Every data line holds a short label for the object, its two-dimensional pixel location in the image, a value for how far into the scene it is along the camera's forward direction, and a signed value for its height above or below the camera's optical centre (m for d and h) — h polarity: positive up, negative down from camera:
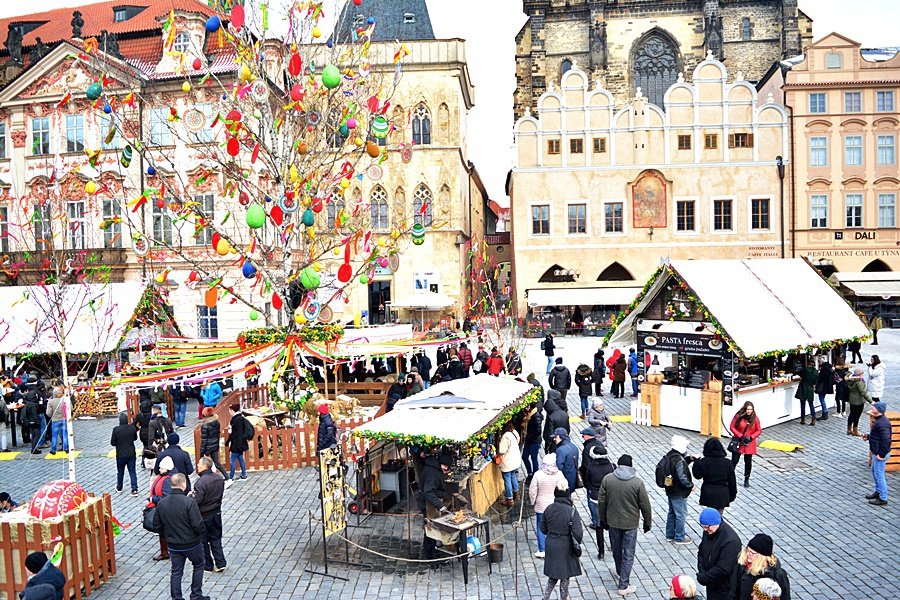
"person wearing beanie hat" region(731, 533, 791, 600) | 6.18 -2.38
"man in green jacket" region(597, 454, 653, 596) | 8.67 -2.64
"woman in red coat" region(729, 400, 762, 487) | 12.20 -2.50
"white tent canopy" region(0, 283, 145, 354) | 21.89 -0.75
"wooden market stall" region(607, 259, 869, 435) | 16.47 -1.41
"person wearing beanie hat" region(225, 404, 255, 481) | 13.76 -2.61
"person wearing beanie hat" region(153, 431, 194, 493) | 11.13 -2.39
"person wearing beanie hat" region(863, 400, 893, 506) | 11.48 -2.64
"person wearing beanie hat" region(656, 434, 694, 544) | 9.75 -2.59
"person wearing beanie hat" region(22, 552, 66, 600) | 7.21 -2.64
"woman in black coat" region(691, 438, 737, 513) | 9.60 -2.53
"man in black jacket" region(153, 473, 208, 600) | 8.41 -2.63
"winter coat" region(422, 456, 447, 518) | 9.98 -2.61
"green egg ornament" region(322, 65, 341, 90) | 14.46 +3.92
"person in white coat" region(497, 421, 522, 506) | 11.48 -2.69
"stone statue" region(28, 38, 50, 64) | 35.88 +11.38
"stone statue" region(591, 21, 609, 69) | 52.81 +15.92
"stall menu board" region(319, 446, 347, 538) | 9.83 -2.64
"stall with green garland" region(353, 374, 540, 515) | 9.95 -1.94
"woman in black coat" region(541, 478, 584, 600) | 7.91 -2.64
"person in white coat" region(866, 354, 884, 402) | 16.67 -2.40
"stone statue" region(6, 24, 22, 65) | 37.97 +12.33
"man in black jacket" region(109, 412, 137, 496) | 12.69 -2.49
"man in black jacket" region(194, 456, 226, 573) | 9.16 -2.56
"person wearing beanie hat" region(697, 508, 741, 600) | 6.88 -2.53
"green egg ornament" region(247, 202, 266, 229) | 14.41 +1.35
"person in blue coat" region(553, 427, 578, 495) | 10.60 -2.49
